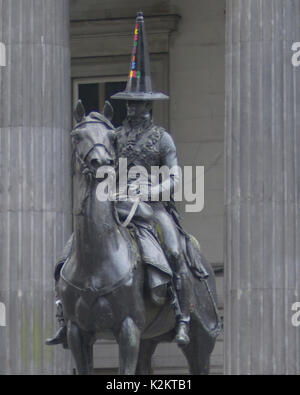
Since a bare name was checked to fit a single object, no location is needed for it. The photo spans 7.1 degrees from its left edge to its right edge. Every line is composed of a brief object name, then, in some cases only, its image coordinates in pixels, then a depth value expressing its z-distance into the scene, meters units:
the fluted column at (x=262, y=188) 34.94
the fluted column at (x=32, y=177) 35.72
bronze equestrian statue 26.30
